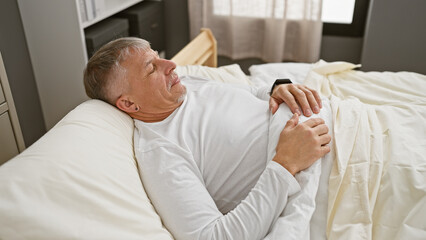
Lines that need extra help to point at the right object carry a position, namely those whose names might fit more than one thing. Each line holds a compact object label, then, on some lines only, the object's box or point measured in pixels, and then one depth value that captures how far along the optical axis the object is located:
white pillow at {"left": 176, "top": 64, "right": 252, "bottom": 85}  1.71
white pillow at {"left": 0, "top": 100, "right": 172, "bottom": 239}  0.77
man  0.94
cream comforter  0.95
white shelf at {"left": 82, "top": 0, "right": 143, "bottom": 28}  2.10
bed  0.80
